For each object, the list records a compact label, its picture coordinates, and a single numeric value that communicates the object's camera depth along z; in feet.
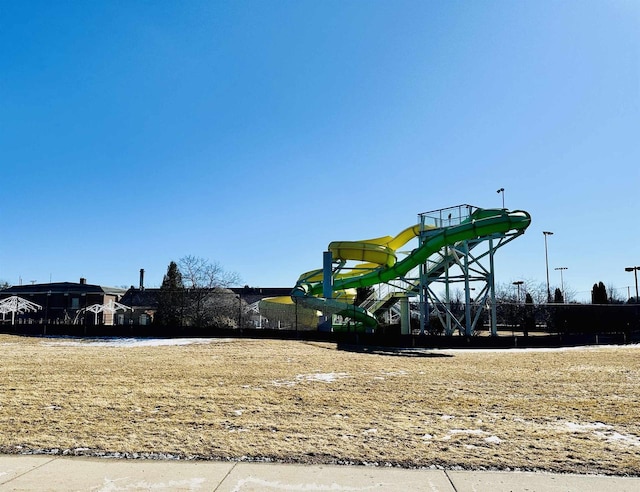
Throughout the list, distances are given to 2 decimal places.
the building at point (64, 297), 195.52
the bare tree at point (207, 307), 108.88
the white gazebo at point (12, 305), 117.50
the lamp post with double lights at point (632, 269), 192.54
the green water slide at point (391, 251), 85.35
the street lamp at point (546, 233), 212.23
